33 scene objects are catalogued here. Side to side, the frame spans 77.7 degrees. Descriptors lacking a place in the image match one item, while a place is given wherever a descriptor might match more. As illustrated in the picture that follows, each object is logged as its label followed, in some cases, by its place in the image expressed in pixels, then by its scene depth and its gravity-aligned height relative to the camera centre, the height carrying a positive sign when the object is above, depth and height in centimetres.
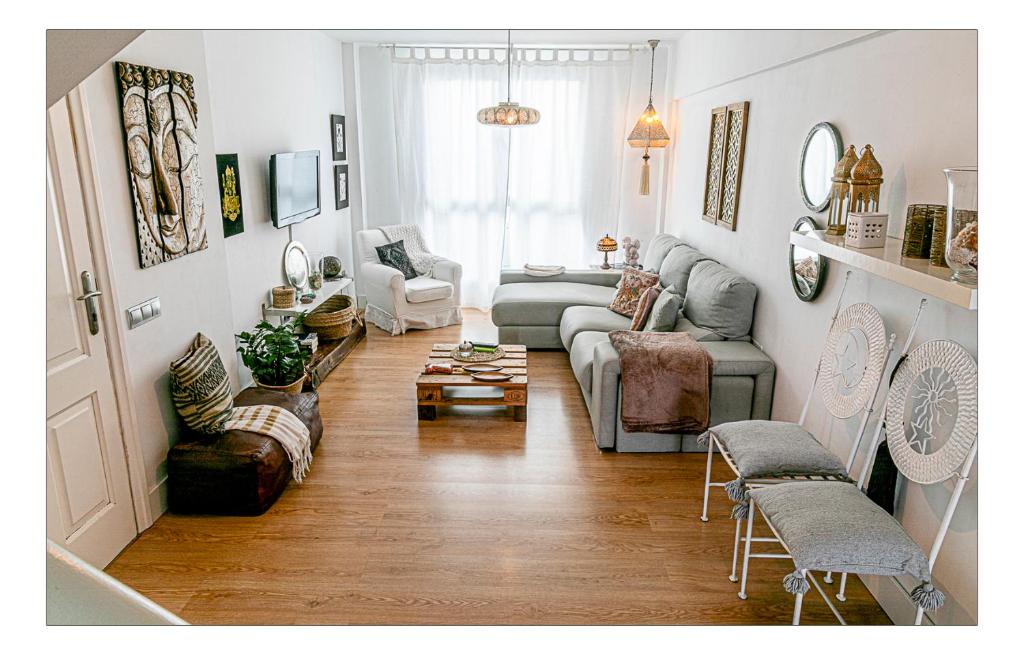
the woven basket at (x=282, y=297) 439 -84
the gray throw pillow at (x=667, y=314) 386 -82
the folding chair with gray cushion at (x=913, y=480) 170 -96
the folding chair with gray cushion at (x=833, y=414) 225 -96
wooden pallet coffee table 375 -127
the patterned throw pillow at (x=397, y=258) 575 -74
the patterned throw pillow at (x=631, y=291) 471 -85
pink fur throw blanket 329 -107
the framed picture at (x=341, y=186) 592 -11
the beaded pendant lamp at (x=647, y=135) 556 +34
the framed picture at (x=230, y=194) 370 -12
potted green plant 358 -102
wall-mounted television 432 -10
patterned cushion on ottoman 279 -95
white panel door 213 -78
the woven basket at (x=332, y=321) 485 -110
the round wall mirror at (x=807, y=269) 282 -42
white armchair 552 -104
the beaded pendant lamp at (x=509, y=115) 487 +45
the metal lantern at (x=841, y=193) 236 -6
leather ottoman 275 -128
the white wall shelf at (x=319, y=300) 437 -91
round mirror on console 474 -69
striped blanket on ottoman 295 -117
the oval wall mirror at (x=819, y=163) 274 +6
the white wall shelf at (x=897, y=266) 150 -25
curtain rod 588 +116
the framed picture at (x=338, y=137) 576 +33
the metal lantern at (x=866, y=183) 226 -2
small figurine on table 583 -67
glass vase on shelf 150 -11
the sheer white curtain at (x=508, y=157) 597 +16
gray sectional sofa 339 -101
